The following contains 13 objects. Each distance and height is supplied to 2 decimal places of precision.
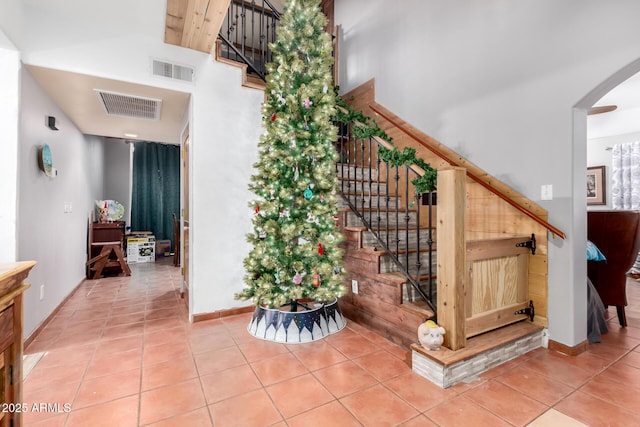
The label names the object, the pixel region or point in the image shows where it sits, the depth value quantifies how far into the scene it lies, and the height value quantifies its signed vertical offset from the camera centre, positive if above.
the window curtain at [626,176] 5.11 +0.61
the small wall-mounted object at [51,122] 2.94 +0.89
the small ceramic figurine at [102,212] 5.57 +0.05
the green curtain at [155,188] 7.29 +0.63
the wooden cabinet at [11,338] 1.04 -0.44
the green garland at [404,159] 2.18 +0.42
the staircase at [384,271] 2.34 -0.50
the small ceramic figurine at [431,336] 1.92 -0.77
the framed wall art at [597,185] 5.48 +0.48
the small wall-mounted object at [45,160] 2.76 +0.50
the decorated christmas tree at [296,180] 2.59 +0.29
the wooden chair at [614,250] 2.65 -0.33
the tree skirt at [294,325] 2.51 -0.93
